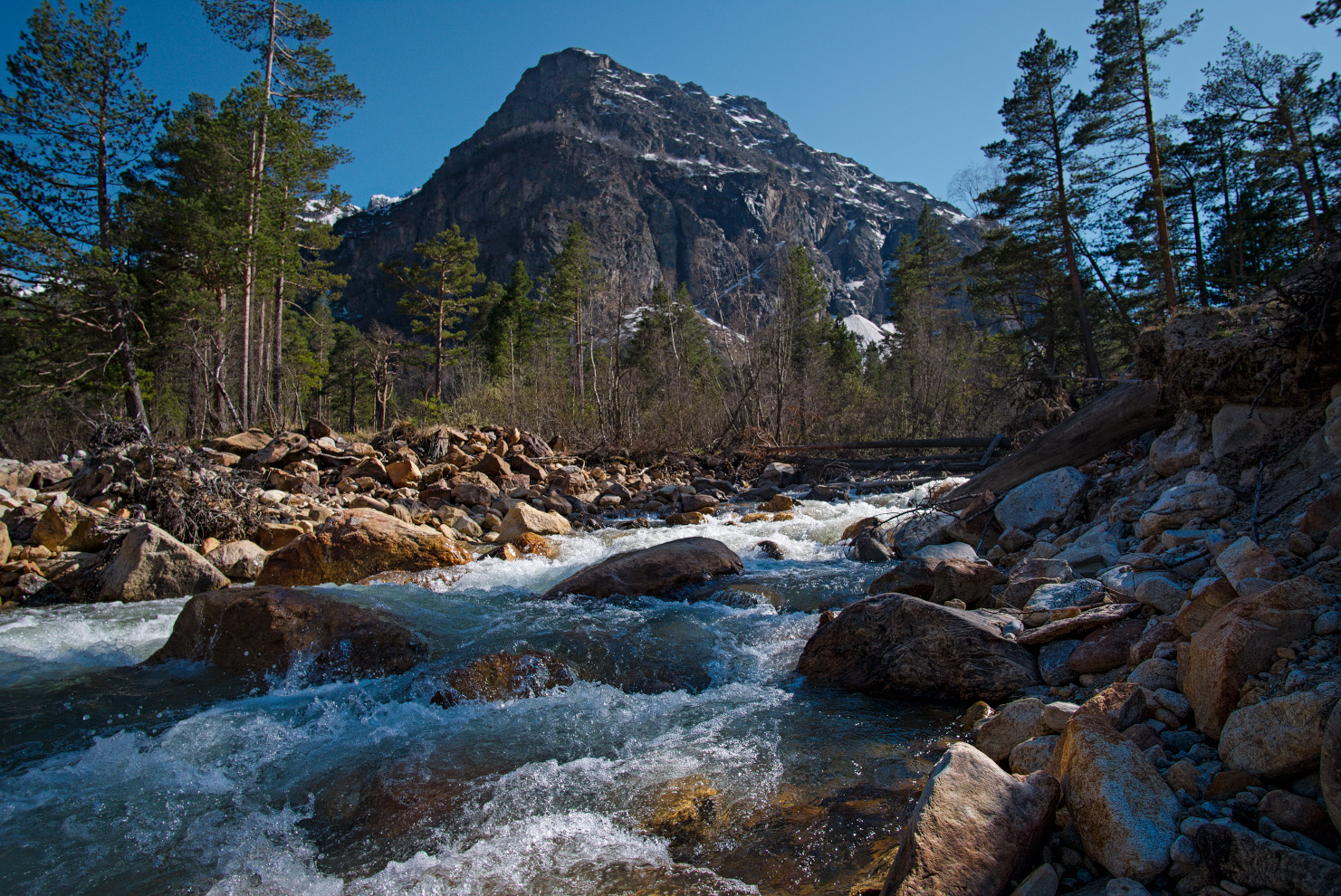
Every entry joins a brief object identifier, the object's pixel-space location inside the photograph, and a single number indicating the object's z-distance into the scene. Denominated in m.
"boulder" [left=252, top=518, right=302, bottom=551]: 8.02
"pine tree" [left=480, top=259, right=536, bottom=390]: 35.44
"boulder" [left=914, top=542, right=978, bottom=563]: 5.41
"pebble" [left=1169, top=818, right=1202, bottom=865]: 1.66
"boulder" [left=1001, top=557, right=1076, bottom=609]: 4.07
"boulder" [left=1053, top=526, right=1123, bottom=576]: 4.42
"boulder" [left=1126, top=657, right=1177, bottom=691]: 2.47
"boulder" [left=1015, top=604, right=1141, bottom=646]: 3.22
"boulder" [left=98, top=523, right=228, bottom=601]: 6.44
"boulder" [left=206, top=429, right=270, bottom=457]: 11.05
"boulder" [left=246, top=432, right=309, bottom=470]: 10.70
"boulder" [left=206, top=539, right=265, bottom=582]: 7.21
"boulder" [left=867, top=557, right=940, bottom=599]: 4.71
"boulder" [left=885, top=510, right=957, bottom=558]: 6.89
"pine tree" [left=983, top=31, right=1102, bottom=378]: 19.05
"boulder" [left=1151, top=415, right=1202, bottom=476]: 4.88
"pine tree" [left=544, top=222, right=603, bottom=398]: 32.81
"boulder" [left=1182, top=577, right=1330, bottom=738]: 2.13
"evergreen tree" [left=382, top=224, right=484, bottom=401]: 30.58
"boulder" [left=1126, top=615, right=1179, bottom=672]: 2.78
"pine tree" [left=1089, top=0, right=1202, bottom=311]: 15.30
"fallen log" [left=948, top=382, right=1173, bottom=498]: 6.24
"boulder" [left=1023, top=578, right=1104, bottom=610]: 3.63
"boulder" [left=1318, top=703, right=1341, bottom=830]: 1.54
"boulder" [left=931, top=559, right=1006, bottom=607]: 4.54
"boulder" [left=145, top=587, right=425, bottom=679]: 4.38
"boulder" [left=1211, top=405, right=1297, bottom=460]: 4.15
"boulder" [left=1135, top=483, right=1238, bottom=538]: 3.91
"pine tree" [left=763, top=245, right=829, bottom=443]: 17.75
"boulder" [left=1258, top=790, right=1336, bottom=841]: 1.59
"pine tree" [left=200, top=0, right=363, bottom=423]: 16.70
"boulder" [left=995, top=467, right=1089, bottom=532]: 6.05
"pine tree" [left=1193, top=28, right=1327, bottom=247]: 15.50
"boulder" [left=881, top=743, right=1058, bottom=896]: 1.78
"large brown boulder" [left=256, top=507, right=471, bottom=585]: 6.94
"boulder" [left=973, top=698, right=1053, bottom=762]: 2.62
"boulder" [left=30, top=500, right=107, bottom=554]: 7.10
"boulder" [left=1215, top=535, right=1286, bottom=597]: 2.51
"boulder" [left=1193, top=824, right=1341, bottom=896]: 1.43
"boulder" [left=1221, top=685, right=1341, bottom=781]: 1.73
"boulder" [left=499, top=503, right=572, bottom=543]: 8.98
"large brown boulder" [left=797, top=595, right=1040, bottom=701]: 3.36
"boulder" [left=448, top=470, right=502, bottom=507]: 10.72
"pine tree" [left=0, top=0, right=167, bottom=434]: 13.66
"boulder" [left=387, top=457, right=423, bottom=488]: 11.27
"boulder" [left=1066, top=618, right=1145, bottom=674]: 3.01
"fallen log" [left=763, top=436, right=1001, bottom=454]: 12.48
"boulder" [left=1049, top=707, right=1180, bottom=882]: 1.74
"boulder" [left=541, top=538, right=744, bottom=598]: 6.27
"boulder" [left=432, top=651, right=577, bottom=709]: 3.91
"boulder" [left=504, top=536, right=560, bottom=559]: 8.25
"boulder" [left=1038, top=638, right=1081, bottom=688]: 3.18
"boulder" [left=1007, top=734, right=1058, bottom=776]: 2.36
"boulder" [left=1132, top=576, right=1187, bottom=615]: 3.06
